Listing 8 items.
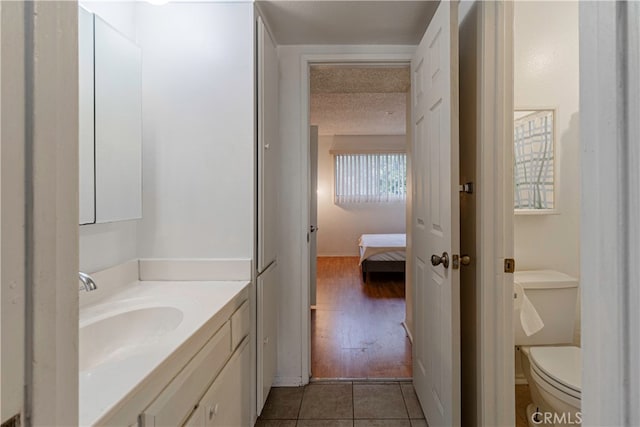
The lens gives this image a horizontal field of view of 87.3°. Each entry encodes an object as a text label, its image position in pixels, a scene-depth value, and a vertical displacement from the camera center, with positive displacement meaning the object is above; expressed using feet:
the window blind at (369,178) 22.61 +2.38
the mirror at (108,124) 4.18 +1.24
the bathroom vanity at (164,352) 2.41 -1.27
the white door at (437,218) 4.57 -0.08
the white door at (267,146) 5.58 +1.21
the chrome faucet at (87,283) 3.19 -0.66
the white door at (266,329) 5.63 -2.13
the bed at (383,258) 16.21 -2.19
